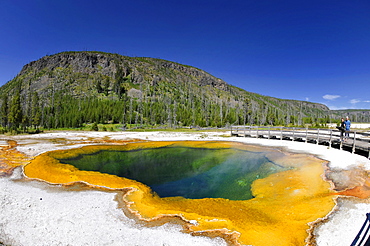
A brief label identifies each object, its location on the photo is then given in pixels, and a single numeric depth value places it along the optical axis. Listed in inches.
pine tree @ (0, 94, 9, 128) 2053.8
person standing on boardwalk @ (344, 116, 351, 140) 704.1
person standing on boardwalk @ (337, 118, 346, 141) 709.9
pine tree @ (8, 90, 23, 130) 1829.5
